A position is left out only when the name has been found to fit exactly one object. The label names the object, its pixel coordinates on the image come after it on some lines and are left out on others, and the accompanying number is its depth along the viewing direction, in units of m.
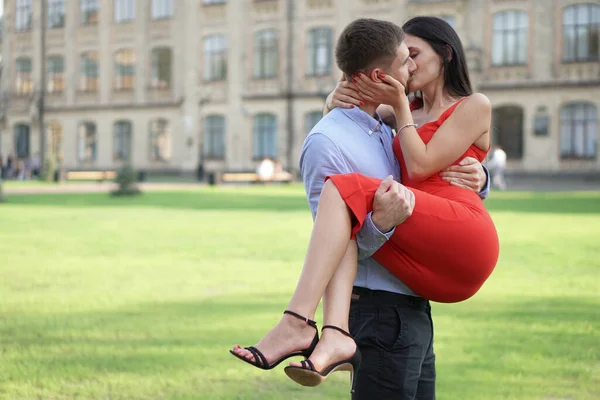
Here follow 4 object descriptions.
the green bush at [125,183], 27.05
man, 2.85
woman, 2.69
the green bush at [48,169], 40.06
